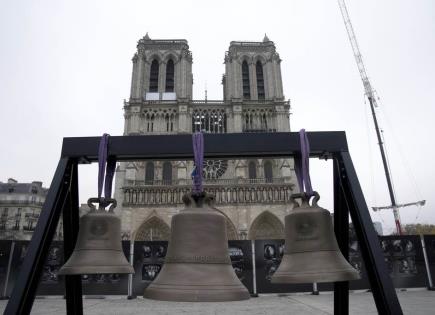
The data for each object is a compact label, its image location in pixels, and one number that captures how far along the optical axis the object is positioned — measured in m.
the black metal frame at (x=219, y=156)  2.10
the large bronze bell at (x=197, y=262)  2.01
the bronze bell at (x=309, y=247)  2.24
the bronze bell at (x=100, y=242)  2.37
